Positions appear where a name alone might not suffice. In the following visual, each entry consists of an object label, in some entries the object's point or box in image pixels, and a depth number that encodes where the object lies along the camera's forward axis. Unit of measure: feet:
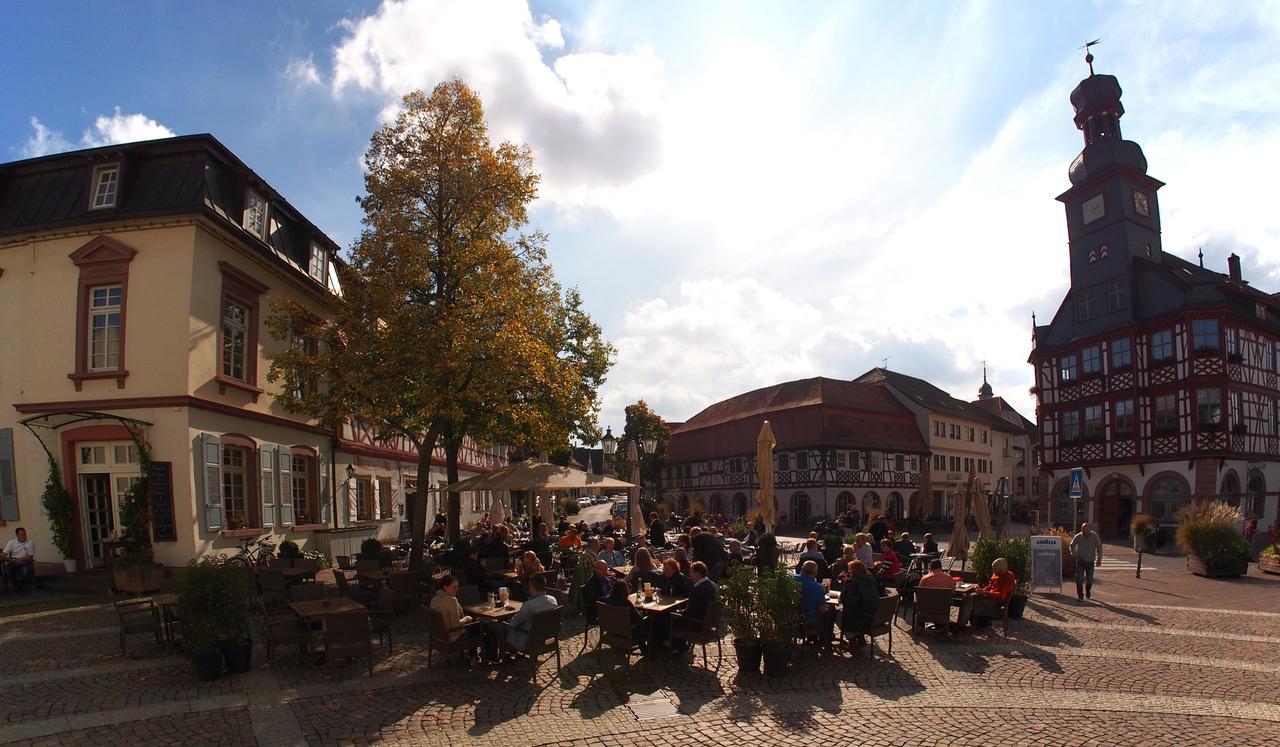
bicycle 51.08
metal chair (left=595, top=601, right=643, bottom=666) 30.04
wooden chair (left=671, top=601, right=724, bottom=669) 31.17
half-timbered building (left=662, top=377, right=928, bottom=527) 151.84
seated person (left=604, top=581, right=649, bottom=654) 30.94
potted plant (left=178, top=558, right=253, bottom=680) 28.22
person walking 47.26
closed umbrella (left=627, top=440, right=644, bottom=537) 64.11
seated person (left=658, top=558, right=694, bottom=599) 35.32
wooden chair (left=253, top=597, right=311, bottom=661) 30.37
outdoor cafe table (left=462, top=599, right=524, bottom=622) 31.53
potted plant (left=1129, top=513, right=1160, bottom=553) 85.20
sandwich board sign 48.73
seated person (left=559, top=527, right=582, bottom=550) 57.52
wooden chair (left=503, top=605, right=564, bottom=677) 29.22
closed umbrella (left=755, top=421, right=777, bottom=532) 69.46
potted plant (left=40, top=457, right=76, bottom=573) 52.29
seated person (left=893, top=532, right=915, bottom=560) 55.72
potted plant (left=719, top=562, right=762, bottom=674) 29.89
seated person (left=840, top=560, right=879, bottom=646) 32.78
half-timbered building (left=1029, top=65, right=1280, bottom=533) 110.32
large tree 50.67
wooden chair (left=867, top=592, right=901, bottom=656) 32.65
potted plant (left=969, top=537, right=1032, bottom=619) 40.88
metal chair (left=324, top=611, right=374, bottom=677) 29.07
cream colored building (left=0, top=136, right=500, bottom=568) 52.19
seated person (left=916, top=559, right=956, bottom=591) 35.73
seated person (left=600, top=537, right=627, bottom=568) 44.80
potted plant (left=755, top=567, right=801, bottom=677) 29.53
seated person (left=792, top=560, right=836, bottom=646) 33.32
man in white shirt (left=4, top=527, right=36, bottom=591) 49.78
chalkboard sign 50.29
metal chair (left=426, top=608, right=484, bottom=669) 29.60
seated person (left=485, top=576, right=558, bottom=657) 29.94
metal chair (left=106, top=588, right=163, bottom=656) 31.63
